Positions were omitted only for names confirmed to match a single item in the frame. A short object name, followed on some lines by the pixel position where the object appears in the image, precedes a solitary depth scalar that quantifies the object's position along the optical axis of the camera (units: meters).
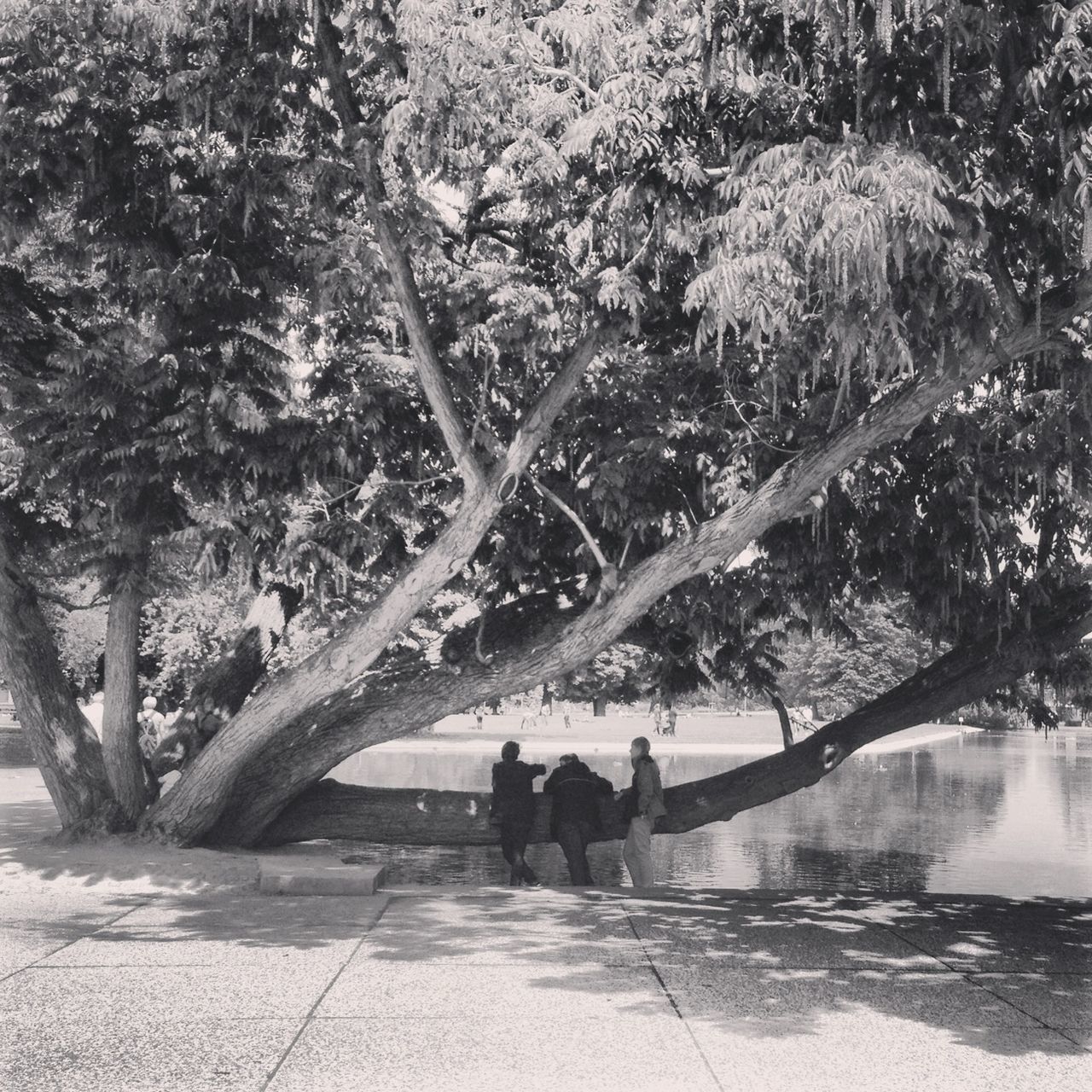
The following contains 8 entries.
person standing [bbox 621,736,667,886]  12.52
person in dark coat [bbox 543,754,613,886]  12.66
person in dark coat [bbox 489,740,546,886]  12.75
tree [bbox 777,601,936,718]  58.25
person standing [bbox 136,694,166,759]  17.34
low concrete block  9.92
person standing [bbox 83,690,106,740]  36.55
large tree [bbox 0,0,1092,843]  6.83
